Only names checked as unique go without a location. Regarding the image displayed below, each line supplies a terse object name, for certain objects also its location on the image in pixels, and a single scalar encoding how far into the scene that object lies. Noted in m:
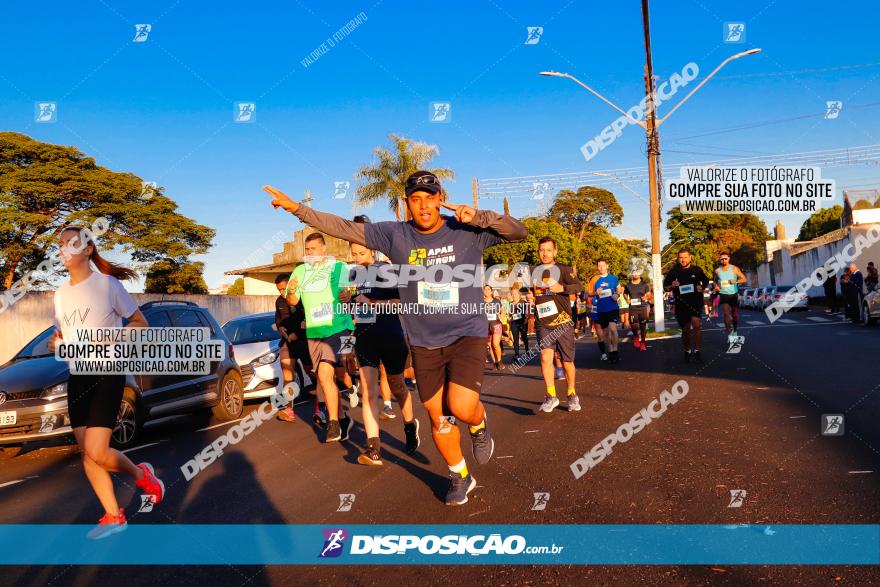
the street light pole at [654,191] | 21.50
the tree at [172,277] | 32.97
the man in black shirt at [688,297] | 12.80
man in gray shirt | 4.70
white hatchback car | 11.18
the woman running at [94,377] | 4.36
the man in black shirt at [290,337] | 9.47
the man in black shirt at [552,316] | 8.55
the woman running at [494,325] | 14.33
